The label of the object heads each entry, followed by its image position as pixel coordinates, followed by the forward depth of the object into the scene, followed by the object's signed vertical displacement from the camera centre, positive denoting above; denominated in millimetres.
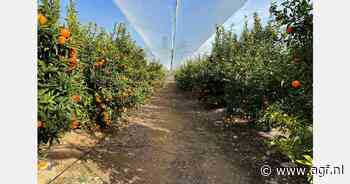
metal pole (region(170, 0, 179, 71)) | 6390 +2158
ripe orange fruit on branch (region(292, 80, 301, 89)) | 1824 +56
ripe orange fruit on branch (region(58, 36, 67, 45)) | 1569 +352
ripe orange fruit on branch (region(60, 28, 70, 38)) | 1591 +404
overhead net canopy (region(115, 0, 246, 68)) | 5773 +2137
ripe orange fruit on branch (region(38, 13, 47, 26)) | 1424 +439
